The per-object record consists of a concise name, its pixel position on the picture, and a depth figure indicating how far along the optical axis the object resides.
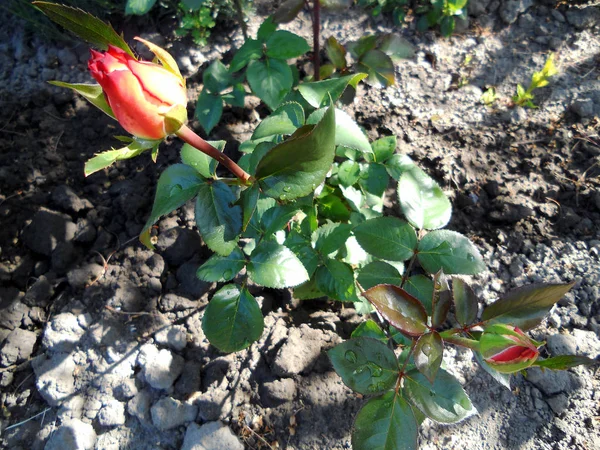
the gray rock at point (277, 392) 0.44
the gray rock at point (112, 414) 0.45
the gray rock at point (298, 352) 0.45
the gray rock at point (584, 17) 0.66
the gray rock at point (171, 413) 0.45
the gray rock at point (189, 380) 0.46
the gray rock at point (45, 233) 0.53
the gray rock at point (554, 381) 0.45
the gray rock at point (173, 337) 0.48
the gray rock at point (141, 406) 0.45
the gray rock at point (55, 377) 0.47
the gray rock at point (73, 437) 0.44
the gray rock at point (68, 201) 0.55
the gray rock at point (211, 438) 0.43
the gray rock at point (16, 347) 0.48
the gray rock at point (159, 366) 0.46
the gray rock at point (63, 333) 0.49
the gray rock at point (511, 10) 0.67
